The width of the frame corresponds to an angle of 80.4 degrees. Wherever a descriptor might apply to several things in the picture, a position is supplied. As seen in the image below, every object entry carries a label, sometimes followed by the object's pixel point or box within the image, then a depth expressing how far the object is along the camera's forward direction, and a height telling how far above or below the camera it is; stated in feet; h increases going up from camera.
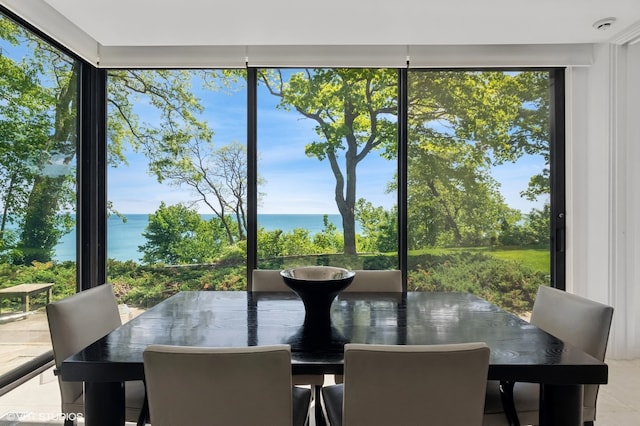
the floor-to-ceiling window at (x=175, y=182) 10.76 +1.12
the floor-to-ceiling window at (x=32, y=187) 7.85 +0.78
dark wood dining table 3.73 -1.37
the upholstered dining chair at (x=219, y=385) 3.14 -1.39
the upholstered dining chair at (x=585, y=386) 4.73 -2.16
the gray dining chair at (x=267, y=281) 7.32 -1.16
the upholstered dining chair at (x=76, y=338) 4.80 -1.56
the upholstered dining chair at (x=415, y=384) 3.16 -1.40
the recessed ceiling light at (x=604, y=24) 8.33 +4.45
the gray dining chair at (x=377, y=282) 7.25 -1.16
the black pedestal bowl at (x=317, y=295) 4.88 -0.96
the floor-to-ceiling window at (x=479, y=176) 10.63 +1.29
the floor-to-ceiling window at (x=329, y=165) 10.64 +1.60
